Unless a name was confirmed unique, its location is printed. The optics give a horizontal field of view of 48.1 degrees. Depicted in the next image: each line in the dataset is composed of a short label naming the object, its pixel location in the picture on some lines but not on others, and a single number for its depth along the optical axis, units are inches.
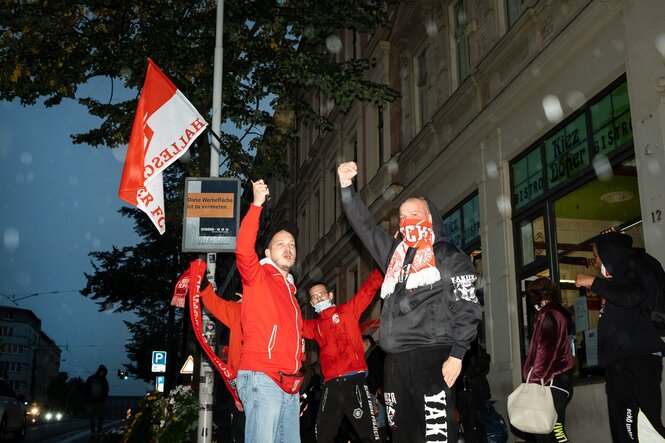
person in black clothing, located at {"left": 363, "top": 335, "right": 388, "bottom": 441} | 438.0
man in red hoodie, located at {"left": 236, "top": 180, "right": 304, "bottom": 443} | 186.5
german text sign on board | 394.6
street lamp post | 378.9
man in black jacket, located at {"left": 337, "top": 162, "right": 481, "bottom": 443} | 165.6
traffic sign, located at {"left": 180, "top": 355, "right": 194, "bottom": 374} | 604.9
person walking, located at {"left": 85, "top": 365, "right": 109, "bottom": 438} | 674.2
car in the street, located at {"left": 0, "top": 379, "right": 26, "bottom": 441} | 654.5
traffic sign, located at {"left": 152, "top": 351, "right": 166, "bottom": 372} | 1221.7
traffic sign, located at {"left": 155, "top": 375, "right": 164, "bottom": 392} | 1432.3
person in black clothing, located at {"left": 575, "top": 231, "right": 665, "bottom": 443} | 207.6
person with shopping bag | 285.3
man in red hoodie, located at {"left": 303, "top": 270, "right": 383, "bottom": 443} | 313.1
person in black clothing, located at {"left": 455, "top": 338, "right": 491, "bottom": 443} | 362.1
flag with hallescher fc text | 379.6
